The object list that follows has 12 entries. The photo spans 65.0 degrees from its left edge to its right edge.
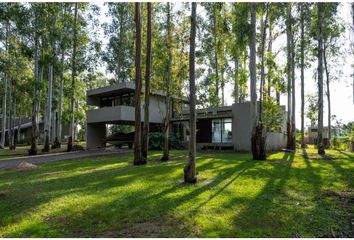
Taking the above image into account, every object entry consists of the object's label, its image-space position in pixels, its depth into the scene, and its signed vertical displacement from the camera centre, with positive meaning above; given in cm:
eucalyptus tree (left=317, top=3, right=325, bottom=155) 1611 +299
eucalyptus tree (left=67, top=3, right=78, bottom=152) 2178 +355
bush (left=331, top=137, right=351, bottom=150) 2096 -104
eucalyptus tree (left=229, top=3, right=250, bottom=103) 1412 +523
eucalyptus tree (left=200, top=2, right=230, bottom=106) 1104 +483
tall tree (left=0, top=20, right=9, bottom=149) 2332 +355
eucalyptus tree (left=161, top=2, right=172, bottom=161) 1365 +190
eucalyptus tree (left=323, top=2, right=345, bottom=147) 1726 +723
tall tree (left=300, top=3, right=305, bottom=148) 1967 +488
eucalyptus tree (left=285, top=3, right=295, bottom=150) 1987 +294
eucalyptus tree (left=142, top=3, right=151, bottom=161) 1267 +227
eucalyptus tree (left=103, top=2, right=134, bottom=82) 2896 +925
